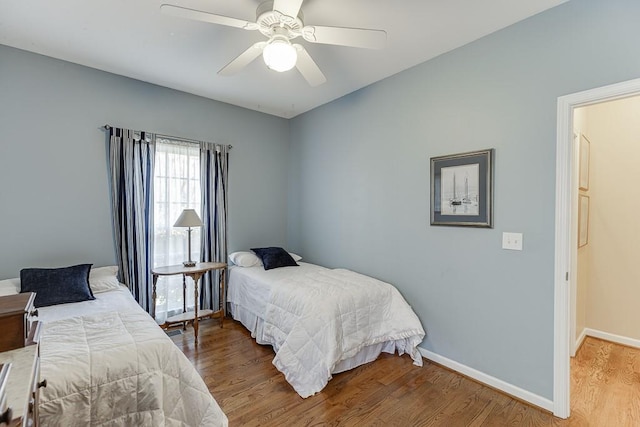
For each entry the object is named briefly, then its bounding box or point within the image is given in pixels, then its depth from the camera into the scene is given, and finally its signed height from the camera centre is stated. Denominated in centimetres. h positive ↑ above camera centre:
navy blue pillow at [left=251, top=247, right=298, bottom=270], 352 -57
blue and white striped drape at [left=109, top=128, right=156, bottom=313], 300 +5
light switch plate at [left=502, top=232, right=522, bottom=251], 218 -23
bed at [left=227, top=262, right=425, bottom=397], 231 -96
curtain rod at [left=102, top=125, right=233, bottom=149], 328 +81
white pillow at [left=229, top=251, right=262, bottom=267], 358 -59
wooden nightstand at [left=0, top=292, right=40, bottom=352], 92 -35
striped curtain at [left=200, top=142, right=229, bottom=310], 359 -3
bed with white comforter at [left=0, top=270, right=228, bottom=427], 135 -82
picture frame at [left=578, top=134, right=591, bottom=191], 290 +47
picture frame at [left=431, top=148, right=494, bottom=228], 234 +17
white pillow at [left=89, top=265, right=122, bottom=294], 261 -61
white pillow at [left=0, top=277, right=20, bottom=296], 221 -58
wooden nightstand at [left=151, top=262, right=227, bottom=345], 304 -72
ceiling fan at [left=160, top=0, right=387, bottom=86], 169 +106
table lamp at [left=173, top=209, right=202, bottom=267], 314 -10
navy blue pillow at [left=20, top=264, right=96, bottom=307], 228 -58
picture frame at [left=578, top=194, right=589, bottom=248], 290 -10
